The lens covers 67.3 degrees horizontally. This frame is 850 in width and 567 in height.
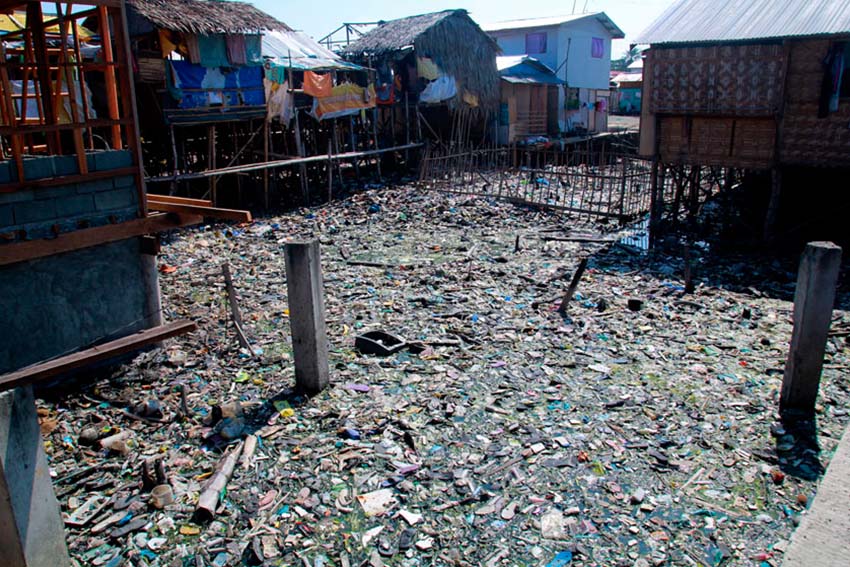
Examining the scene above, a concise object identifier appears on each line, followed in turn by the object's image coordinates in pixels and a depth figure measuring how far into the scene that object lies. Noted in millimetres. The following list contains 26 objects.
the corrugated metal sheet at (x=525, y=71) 26828
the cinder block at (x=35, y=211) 5961
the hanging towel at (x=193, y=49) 14187
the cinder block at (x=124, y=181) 6791
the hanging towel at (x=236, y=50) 15023
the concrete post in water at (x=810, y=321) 5422
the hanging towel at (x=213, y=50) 14523
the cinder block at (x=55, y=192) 6095
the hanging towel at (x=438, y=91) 21969
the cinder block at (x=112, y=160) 6590
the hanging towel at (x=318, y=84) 17375
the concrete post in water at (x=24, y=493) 3424
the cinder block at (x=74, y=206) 6301
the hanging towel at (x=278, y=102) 16516
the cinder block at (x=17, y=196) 5816
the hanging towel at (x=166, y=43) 13618
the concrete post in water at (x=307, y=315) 5832
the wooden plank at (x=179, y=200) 7505
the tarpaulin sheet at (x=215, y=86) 14250
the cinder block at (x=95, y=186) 6443
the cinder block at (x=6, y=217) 5840
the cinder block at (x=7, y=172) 5780
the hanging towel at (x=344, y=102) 18062
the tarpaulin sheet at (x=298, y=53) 17172
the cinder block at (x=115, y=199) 6652
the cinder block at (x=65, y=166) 6215
